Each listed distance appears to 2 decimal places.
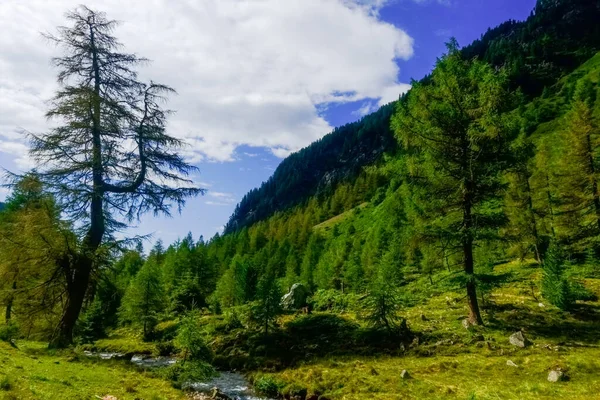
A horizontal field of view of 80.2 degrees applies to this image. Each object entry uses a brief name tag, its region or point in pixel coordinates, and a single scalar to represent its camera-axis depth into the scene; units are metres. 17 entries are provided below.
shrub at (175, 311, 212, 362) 16.83
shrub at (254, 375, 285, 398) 17.34
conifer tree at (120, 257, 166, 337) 43.88
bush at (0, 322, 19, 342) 19.38
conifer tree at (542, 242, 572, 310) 21.58
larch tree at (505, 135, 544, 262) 41.78
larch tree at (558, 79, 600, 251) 34.53
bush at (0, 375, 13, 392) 8.28
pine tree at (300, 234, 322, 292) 67.75
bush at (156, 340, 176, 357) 32.75
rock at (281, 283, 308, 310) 45.11
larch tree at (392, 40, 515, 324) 18.62
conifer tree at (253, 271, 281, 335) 29.22
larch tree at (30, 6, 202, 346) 17.61
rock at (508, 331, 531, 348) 16.48
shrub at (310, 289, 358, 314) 38.33
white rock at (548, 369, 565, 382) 12.23
